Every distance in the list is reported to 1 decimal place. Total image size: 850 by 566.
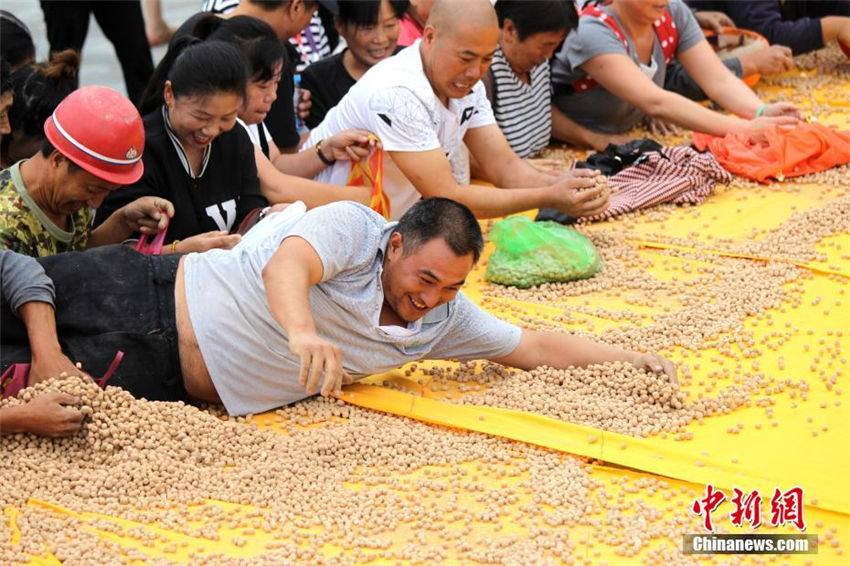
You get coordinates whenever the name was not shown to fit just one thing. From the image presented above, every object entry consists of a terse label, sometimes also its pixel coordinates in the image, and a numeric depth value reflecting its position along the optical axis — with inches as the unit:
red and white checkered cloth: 397.0
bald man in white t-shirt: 334.9
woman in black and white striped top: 392.8
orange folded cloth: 417.4
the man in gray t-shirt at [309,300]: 245.7
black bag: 416.6
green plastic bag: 340.7
